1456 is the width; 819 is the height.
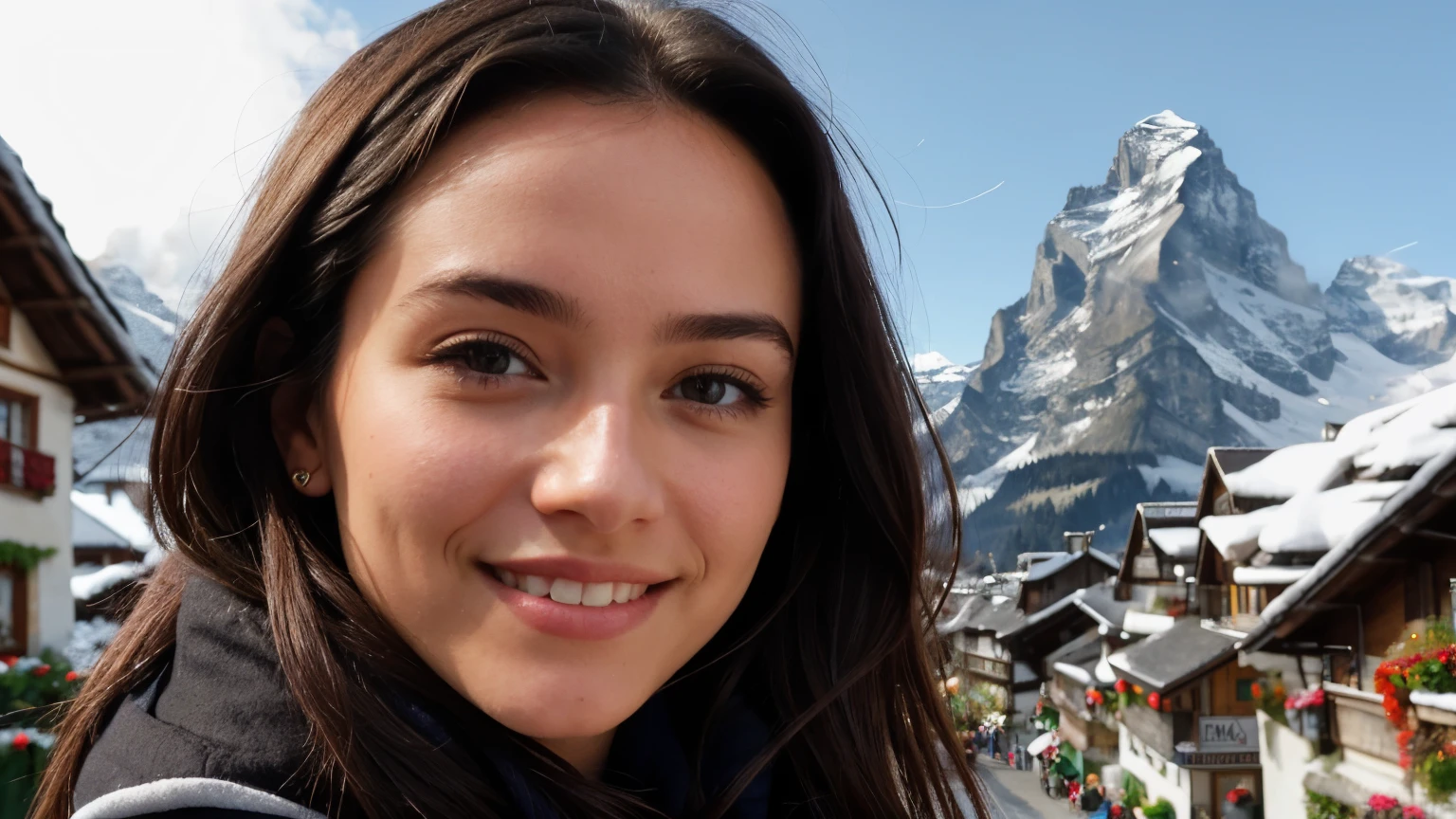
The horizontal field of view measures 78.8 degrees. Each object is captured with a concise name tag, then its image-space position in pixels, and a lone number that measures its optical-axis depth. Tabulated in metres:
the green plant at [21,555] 2.00
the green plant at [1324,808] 5.00
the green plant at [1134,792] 10.39
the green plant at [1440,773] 3.71
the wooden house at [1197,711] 8.24
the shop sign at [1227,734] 8.37
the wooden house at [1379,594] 3.59
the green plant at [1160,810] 9.68
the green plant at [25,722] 1.75
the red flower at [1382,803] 4.21
